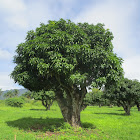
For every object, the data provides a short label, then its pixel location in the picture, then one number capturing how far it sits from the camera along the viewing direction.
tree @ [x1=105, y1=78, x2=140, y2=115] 29.31
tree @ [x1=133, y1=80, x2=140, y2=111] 29.28
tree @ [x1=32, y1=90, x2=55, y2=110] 41.84
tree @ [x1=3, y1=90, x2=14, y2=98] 124.86
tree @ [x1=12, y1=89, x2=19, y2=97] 129.39
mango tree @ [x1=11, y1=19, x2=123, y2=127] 11.18
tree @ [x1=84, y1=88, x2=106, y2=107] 59.05
